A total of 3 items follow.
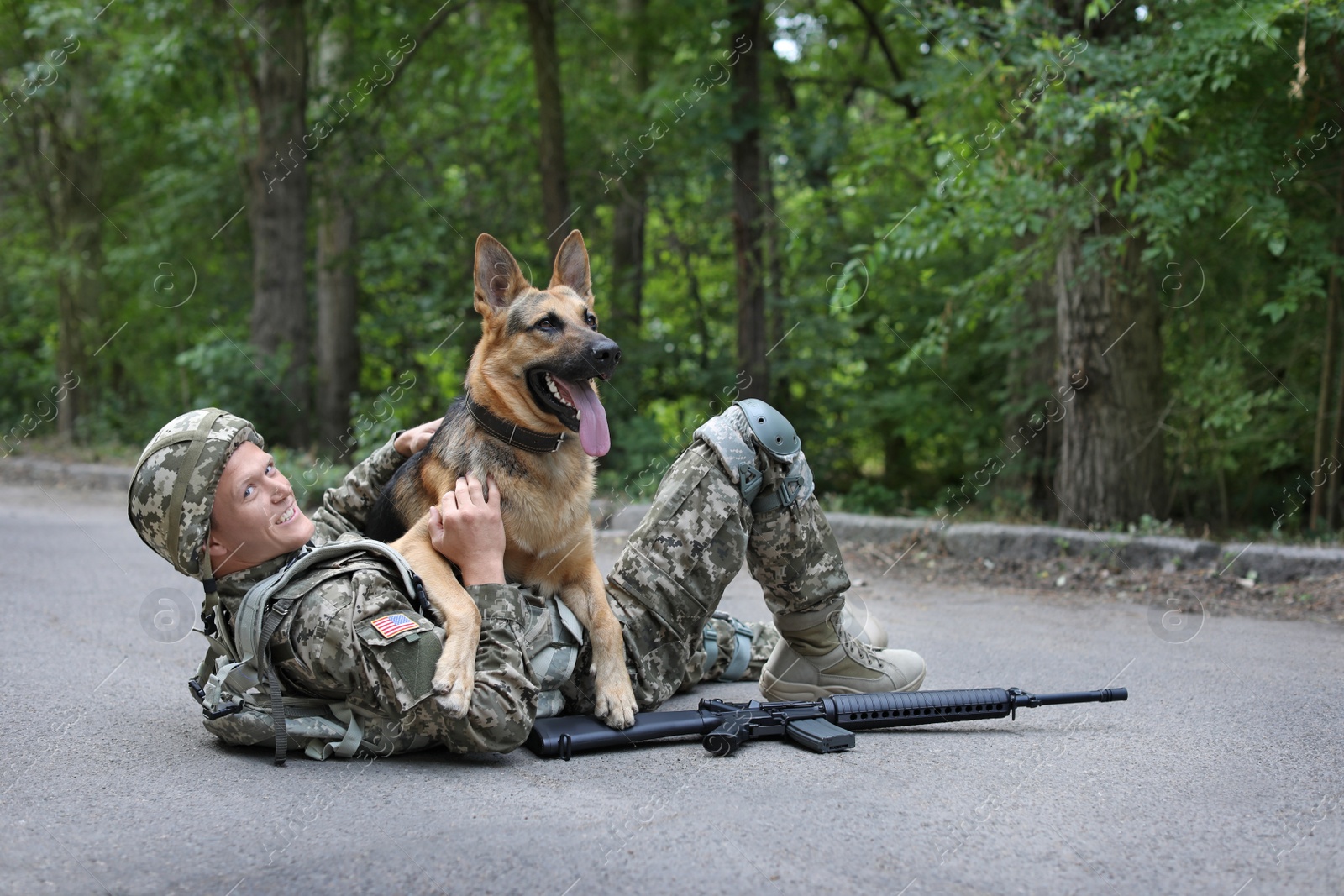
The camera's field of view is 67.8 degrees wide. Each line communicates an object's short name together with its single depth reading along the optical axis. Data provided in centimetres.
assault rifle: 299
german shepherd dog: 318
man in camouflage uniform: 266
